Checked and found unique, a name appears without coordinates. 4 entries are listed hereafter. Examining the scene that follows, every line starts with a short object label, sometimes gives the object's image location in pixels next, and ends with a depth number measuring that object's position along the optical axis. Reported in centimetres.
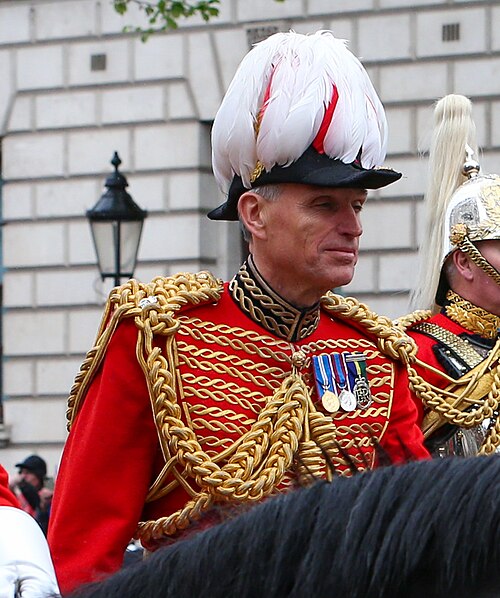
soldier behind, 953
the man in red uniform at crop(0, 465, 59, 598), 477
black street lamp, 2006
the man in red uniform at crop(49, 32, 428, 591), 685
